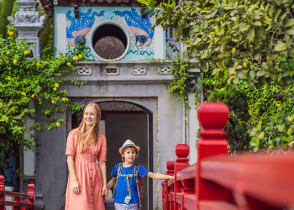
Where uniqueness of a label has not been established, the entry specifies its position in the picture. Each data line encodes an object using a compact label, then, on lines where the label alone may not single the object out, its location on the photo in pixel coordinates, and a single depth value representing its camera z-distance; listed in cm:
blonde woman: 543
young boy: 584
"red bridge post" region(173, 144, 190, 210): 409
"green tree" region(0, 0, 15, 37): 1164
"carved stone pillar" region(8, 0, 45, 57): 1020
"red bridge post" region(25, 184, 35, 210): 775
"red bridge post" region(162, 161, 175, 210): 623
